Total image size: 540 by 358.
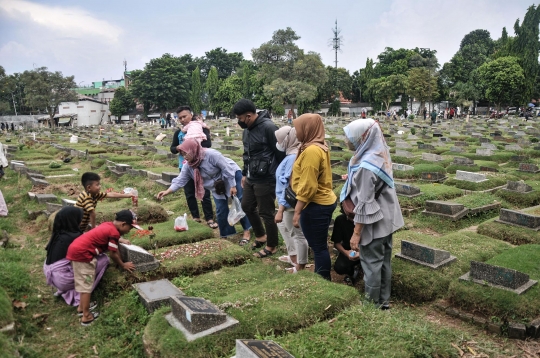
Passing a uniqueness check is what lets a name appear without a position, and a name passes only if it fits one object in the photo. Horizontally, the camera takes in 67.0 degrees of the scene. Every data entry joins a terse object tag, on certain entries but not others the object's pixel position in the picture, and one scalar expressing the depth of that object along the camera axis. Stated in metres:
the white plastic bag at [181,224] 5.63
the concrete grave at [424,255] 4.39
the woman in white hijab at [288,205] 4.36
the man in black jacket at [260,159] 4.87
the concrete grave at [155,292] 3.66
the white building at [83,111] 55.47
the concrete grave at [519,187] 7.38
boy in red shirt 3.91
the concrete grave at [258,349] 2.46
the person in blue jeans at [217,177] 5.63
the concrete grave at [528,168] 9.58
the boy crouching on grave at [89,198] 4.94
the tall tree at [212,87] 56.00
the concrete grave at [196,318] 2.97
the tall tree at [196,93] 58.16
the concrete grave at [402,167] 9.84
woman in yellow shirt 3.74
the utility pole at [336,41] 47.72
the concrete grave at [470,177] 8.55
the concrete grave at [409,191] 7.59
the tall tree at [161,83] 52.94
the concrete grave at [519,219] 5.57
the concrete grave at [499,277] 3.76
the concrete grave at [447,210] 6.47
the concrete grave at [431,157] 11.24
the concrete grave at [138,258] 4.33
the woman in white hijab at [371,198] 3.49
